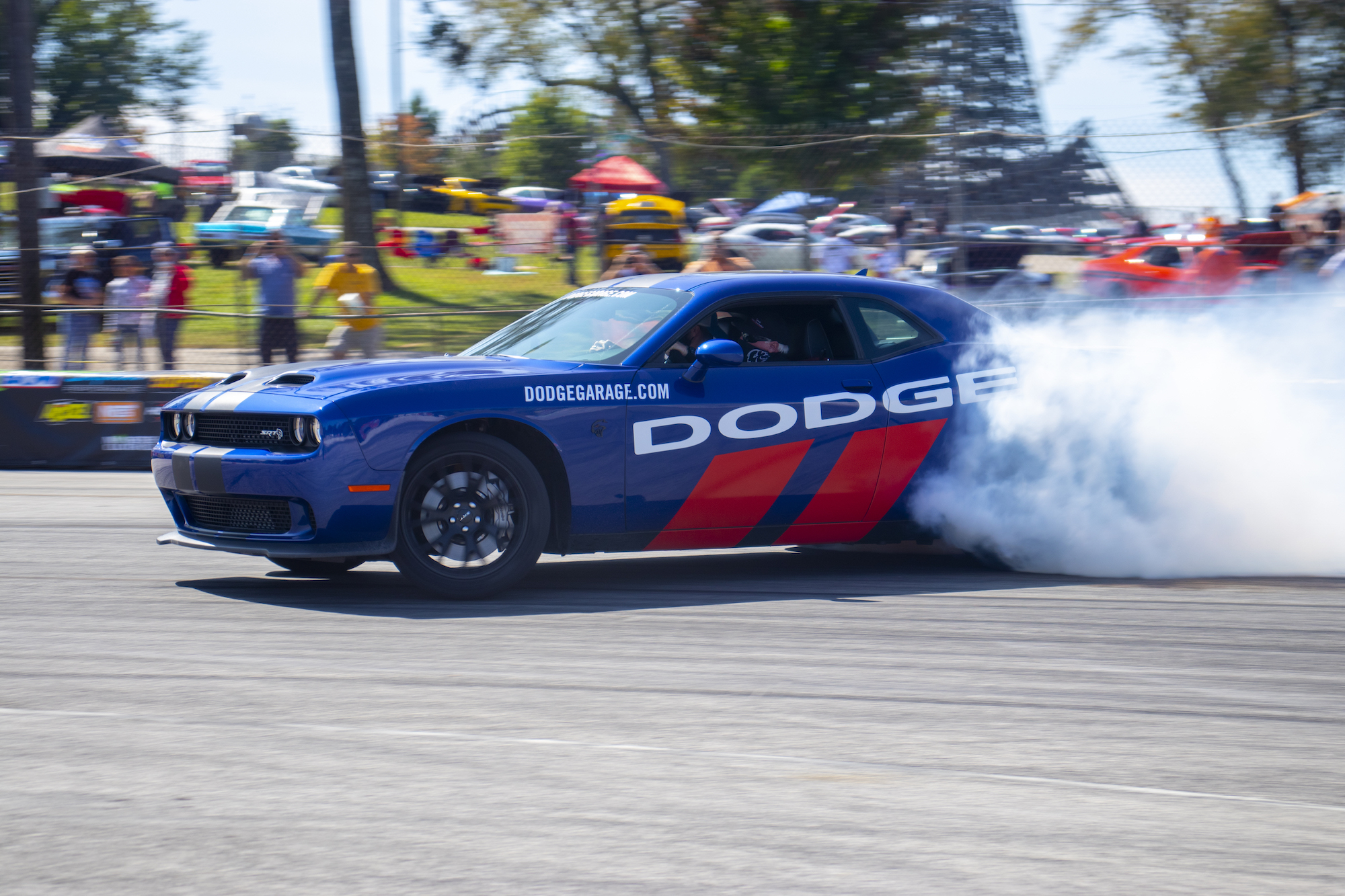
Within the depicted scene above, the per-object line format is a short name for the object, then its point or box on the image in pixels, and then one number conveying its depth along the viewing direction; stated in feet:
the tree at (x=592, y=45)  100.83
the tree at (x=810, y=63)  88.48
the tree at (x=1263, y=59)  88.43
